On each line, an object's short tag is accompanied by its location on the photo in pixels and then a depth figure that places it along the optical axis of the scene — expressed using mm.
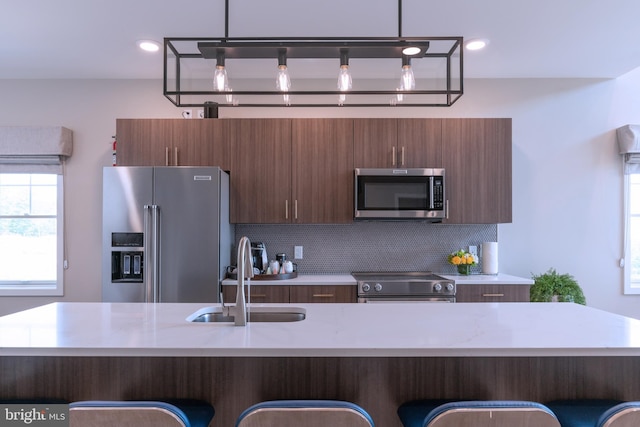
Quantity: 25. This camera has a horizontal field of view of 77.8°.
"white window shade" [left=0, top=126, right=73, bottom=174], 3596
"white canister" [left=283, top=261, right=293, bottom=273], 3440
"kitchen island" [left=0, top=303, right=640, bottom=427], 1486
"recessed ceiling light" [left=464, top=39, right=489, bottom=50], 3012
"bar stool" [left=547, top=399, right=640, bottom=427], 1097
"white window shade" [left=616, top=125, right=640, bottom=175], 3613
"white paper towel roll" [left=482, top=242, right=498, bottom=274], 3582
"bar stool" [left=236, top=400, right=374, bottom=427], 1068
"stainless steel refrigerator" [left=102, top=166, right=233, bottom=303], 2992
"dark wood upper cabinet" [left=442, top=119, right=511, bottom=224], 3438
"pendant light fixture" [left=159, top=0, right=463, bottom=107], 1758
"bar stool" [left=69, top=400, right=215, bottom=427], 1073
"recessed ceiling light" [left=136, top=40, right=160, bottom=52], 3018
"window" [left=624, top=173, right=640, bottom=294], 3719
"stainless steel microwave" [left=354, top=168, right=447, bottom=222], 3363
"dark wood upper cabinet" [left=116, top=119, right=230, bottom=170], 3389
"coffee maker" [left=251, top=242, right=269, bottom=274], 3506
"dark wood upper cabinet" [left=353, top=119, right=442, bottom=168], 3451
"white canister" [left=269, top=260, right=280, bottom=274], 3363
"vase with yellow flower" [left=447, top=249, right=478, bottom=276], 3523
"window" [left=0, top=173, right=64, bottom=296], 3764
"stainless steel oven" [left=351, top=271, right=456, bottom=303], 3121
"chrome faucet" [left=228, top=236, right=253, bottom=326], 1629
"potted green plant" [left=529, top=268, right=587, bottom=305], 3275
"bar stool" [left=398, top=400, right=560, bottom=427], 1062
